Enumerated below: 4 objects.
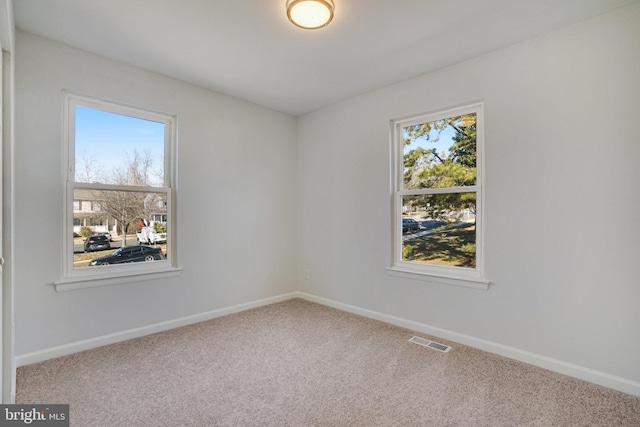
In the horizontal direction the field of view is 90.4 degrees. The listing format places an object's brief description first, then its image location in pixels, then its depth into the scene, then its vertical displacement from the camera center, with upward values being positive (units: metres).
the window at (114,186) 2.71 +0.27
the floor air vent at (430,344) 2.78 -1.16
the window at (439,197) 2.91 +0.19
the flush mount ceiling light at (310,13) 2.00 +1.32
